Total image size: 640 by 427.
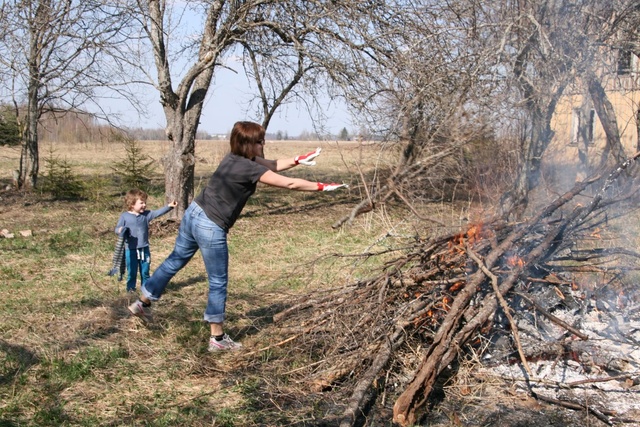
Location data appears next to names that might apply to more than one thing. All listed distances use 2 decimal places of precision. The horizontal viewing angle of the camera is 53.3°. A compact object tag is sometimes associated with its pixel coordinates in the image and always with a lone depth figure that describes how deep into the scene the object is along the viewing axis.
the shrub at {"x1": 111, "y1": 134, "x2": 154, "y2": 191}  13.87
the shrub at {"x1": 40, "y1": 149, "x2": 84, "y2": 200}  12.88
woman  4.50
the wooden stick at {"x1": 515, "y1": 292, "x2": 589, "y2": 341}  4.14
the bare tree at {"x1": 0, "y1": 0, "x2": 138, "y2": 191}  9.88
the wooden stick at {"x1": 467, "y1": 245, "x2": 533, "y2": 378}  3.97
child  6.41
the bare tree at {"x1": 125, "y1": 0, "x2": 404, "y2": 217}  9.36
